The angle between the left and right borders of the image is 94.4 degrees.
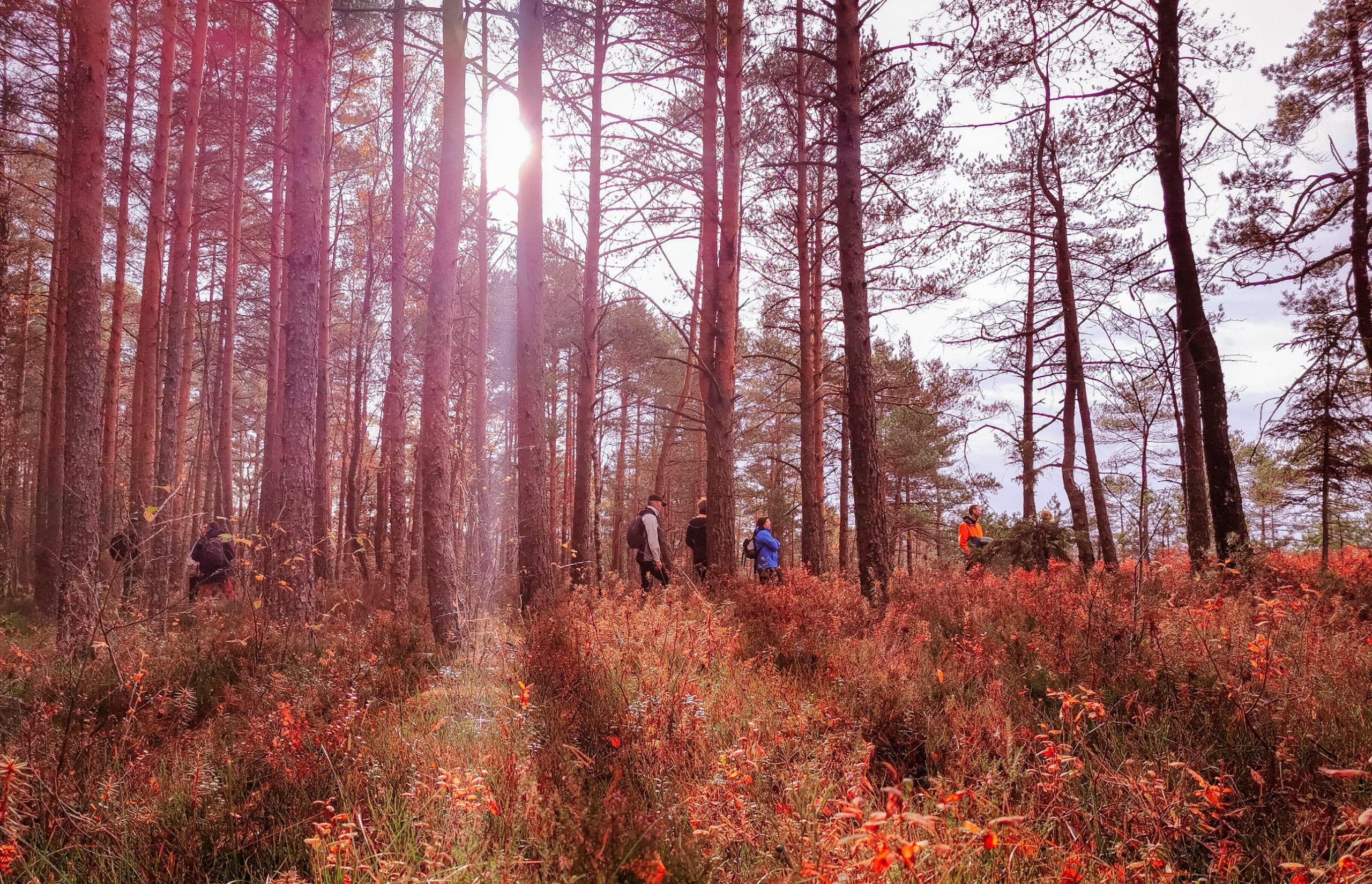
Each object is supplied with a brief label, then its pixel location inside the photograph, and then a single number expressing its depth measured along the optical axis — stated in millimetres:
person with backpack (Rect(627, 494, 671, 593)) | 9930
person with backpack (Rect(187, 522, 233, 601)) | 9656
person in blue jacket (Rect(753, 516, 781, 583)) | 10844
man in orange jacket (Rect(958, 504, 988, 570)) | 13492
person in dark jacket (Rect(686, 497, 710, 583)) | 10781
